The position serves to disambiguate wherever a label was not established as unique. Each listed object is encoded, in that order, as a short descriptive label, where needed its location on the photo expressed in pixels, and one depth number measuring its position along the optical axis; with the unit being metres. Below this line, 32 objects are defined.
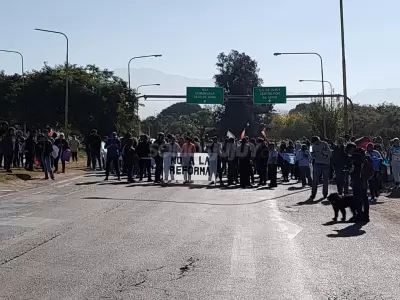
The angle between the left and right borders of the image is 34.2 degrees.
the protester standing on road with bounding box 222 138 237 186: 24.95
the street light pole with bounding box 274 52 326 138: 56.36
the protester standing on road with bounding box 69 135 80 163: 35.69
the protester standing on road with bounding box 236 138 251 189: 24.30
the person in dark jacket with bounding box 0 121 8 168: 26.45
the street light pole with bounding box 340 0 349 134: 30.69
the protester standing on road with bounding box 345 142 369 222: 14.27
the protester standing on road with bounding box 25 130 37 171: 27.98
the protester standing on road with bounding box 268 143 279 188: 24.81
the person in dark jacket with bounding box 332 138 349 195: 19.41
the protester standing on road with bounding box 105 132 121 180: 25.61
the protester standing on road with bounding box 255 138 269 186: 24.84
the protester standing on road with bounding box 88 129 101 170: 31.13
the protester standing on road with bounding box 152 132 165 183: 25.20
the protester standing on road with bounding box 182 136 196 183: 25.89
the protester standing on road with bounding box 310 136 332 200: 19.08
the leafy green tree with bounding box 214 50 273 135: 88.12
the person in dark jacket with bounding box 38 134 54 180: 24.94
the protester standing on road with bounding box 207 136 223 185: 25.59
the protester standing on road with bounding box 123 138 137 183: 25.25
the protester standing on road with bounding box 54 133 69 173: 28.95
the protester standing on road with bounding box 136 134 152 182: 25.73
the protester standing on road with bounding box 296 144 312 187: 24.74
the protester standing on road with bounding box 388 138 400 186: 21.34
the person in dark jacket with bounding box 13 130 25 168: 29.70
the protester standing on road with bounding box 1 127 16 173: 26.06
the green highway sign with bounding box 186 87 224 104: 50.06
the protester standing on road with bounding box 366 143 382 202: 19.38
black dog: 14.51
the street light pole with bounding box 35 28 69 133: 38.78
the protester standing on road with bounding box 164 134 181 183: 25.72
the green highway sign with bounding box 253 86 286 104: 49.16
